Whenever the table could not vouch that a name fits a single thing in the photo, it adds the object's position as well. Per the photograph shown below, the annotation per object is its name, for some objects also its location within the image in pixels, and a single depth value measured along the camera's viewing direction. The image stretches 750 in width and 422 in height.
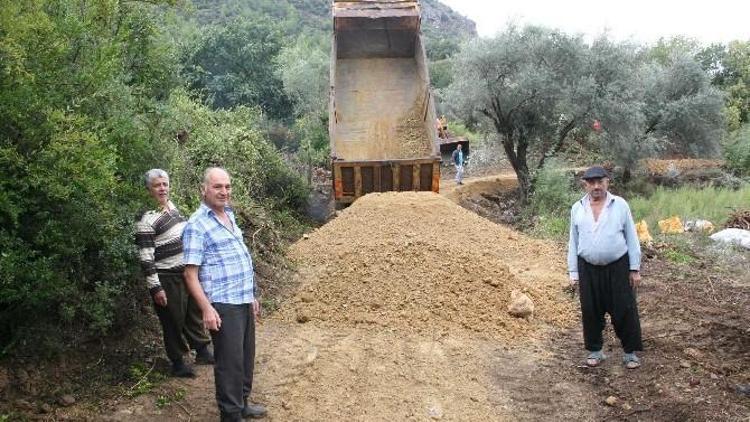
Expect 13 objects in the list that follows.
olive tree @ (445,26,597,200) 16.58
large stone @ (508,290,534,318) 6.32
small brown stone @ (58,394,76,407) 3.98
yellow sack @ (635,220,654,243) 9.69
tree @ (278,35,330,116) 25.72
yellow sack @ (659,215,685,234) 10.67
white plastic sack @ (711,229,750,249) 9.33
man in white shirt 4.95
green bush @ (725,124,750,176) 20.06
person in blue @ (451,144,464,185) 20.09
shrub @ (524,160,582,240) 14.20
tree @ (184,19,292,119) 24.78
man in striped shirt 4.41
